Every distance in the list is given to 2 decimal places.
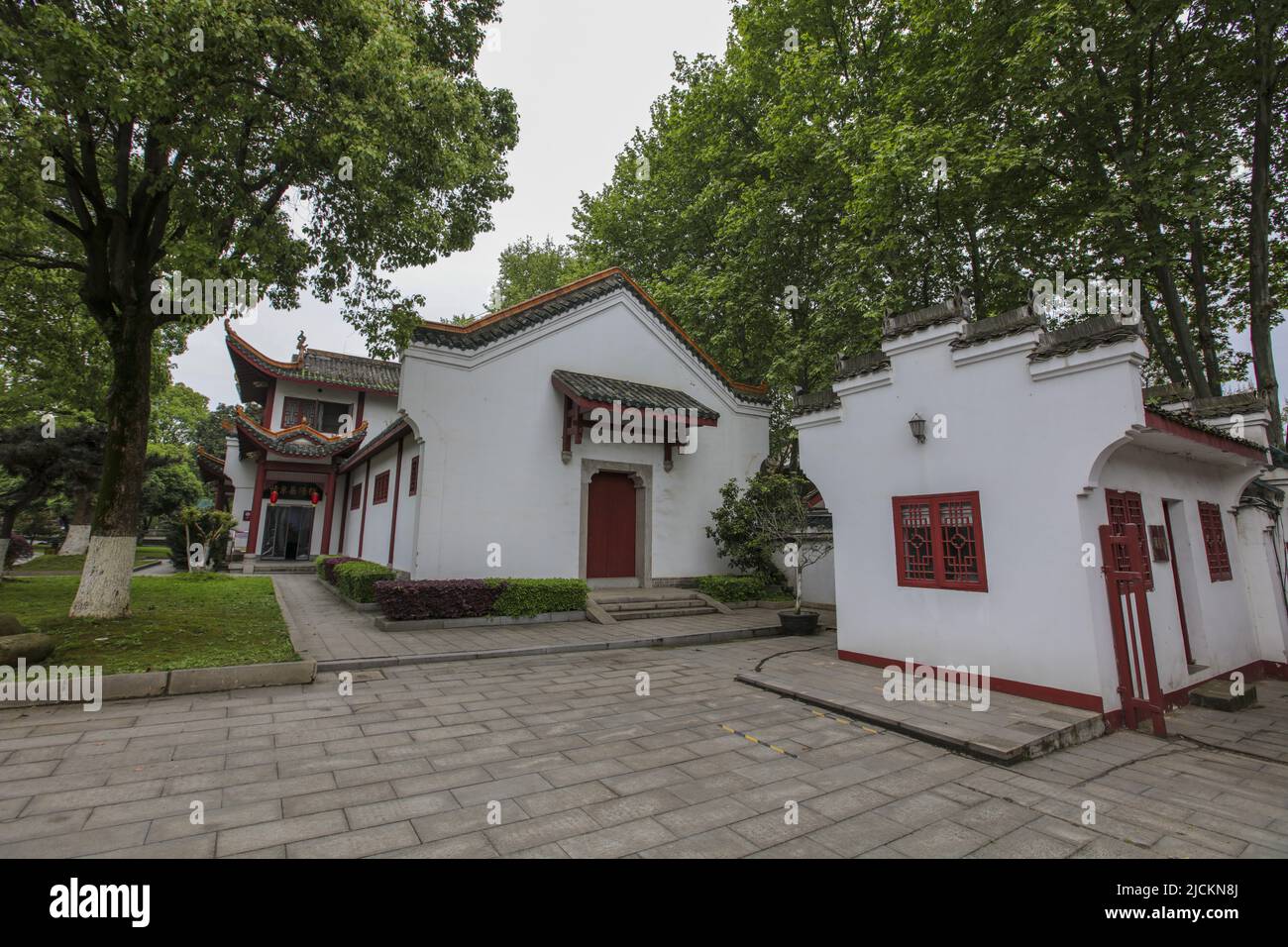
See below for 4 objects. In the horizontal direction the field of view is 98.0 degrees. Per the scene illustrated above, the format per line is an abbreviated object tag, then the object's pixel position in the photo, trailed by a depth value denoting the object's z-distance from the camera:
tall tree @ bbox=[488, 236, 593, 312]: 26.41
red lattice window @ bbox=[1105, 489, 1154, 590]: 6.12
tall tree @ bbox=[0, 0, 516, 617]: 5.76
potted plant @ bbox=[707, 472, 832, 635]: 11.14
